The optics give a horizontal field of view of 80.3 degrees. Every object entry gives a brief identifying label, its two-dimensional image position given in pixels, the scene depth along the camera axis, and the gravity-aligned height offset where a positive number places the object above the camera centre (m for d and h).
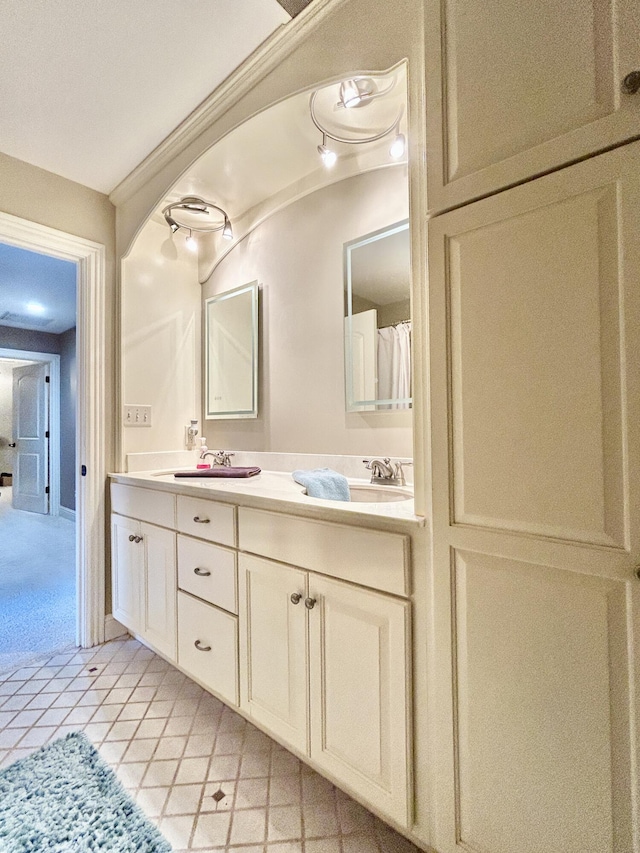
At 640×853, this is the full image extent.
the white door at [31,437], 5.30 -0.04
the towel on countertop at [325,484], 1.47 -0.21
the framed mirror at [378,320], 1.64 +0.49
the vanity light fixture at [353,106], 1.39 +1.24
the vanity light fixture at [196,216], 2.04 +1.22
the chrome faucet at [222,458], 2.25 -0.16
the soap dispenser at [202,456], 2.29 -0.15
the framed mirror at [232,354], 2.20 +0.47
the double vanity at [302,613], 0.97 -0.59
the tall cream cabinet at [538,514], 0.68 -0.18
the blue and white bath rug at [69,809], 1.02 -1.10
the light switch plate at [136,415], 2.14 +0.10
